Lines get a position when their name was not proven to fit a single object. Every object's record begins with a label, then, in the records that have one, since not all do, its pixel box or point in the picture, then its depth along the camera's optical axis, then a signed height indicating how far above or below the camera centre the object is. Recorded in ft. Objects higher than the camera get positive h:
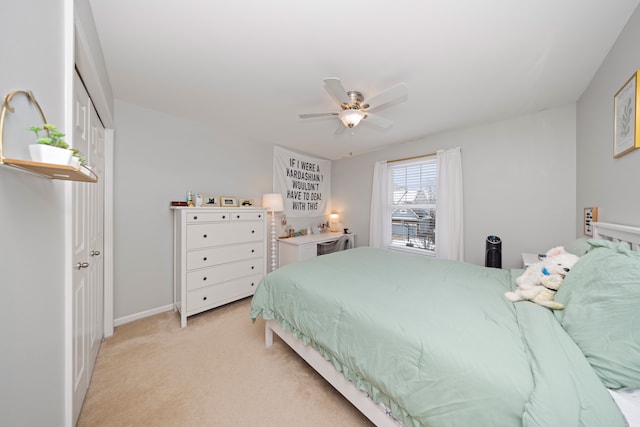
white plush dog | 4.00 -1.42
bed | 2.36 -1.91
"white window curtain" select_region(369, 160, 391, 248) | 12.57 +0.00
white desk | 11.10 -2.01
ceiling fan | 5.21 +3.01
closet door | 4.05 -0.92
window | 11.12 +0.47
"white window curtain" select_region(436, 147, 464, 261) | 9.78 +0.20
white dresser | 7.67 -1.82
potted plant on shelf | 2.02 +0.58
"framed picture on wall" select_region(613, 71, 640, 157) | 4.12 +1.99
